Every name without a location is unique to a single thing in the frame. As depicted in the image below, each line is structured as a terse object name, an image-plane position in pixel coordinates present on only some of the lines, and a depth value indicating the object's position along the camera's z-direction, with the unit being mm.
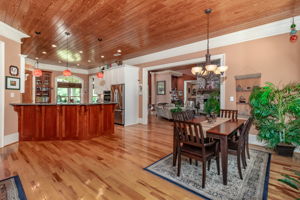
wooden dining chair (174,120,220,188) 1961
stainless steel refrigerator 5824
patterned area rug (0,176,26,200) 1732
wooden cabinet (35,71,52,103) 7316
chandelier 2850
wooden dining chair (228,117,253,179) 2197
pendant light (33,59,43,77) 4457
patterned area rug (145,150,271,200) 1830
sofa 7045
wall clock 3715
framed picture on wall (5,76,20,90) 3604
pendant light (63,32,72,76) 4277
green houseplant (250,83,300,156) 2879
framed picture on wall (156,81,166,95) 10500
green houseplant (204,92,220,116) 4159
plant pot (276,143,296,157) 2900
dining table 1989
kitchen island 3857
